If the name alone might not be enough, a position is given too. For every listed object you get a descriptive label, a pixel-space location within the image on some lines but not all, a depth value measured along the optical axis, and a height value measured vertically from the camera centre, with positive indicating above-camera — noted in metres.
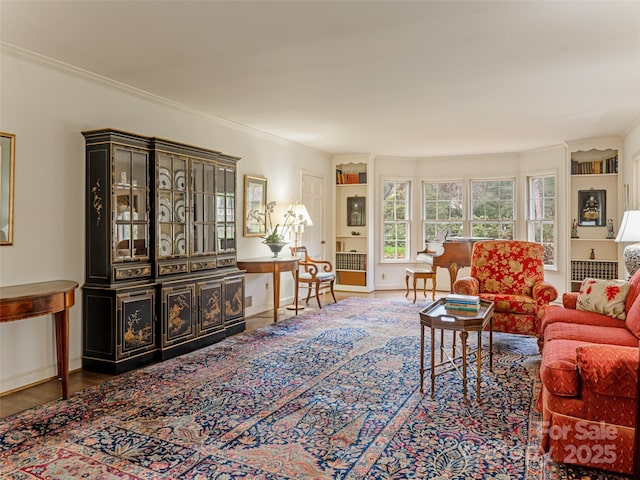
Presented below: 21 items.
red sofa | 2.13 -0.86
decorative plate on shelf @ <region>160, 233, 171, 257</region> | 4.16 -0.09
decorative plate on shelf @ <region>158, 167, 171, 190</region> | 4.14 +0.54
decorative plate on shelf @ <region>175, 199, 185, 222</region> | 4.34 +0.25
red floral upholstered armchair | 4.24 -0.51
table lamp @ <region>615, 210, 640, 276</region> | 4.38 -0.03
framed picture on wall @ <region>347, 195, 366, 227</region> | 8.34 +0.45
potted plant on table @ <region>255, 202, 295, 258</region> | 5.96 +0.09
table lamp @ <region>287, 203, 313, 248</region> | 6.77 +0.28
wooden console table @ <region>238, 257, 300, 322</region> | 5.46 -0.39
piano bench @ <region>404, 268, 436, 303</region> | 7.24 -0.66
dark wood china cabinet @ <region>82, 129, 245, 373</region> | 3.72 -0.16
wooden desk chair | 6.39 -0.59
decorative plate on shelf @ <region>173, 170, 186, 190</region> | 4.32 +0.54
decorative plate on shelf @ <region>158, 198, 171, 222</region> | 4.15 +0.24
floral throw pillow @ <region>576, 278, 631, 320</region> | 3.48 -0.51
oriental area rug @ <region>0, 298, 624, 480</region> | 2.23 -1.17
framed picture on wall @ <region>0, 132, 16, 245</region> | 3.26 +0.38
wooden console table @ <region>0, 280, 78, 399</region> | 2.84 -0.47
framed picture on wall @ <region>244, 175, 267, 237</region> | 5.98 +0.41
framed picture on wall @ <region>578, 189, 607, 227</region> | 6.70 +0.41
